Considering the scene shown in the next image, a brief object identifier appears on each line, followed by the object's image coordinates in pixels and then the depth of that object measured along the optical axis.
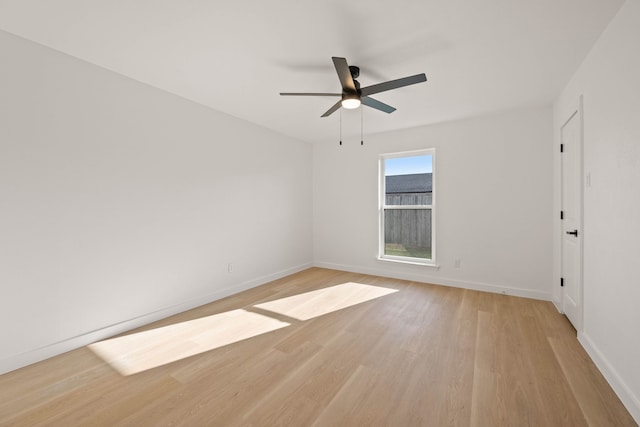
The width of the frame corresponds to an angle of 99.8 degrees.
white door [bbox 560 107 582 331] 2.48
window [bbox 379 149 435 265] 4.50
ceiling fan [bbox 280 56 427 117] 2.08
